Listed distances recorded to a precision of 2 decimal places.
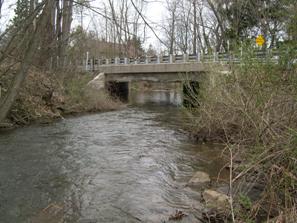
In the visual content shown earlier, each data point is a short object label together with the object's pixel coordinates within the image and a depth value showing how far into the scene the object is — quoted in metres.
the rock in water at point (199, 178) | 6.85
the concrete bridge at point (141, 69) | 22.16
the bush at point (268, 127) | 4.39
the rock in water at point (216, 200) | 5.03
